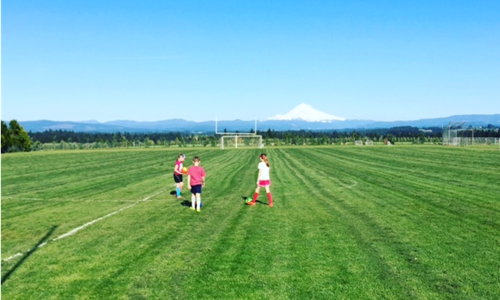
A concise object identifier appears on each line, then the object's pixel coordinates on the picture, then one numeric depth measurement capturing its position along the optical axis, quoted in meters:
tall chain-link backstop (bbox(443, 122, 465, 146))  90.81
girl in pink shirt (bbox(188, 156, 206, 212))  17.97
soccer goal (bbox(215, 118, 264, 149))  111.06
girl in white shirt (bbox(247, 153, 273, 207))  19.14
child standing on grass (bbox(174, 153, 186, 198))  22.23
